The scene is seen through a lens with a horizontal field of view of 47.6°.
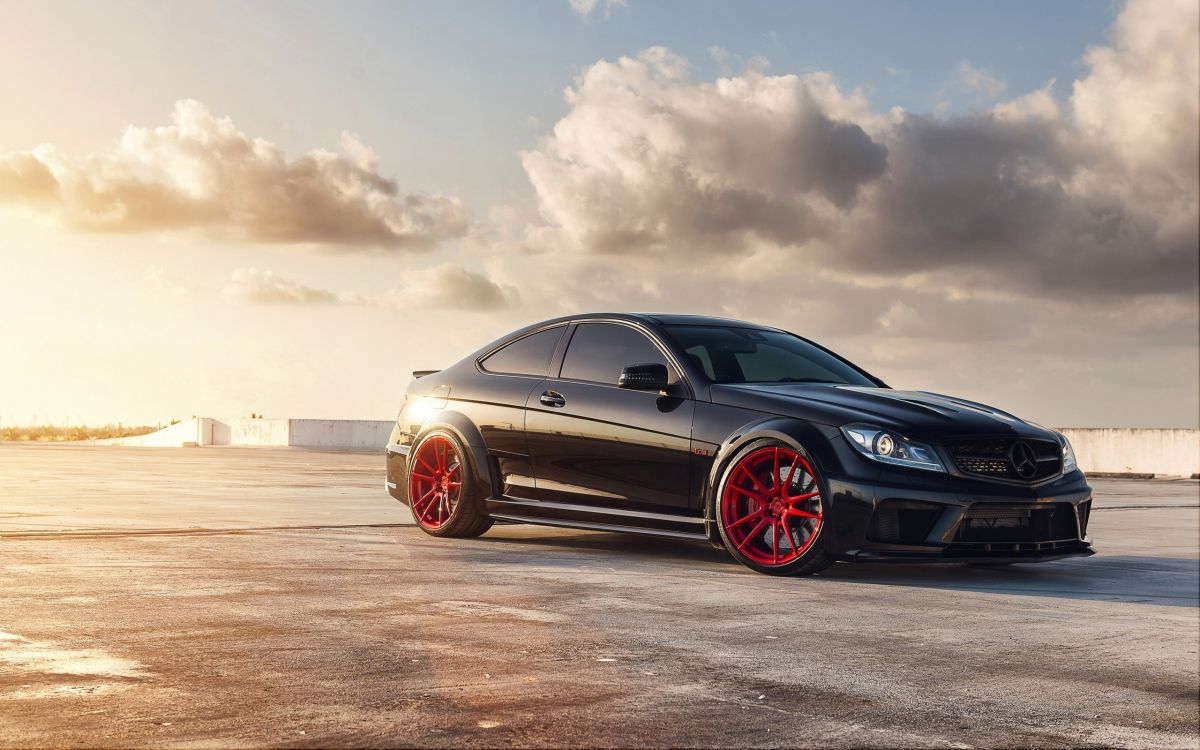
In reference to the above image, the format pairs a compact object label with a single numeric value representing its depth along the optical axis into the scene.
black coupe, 7.35
